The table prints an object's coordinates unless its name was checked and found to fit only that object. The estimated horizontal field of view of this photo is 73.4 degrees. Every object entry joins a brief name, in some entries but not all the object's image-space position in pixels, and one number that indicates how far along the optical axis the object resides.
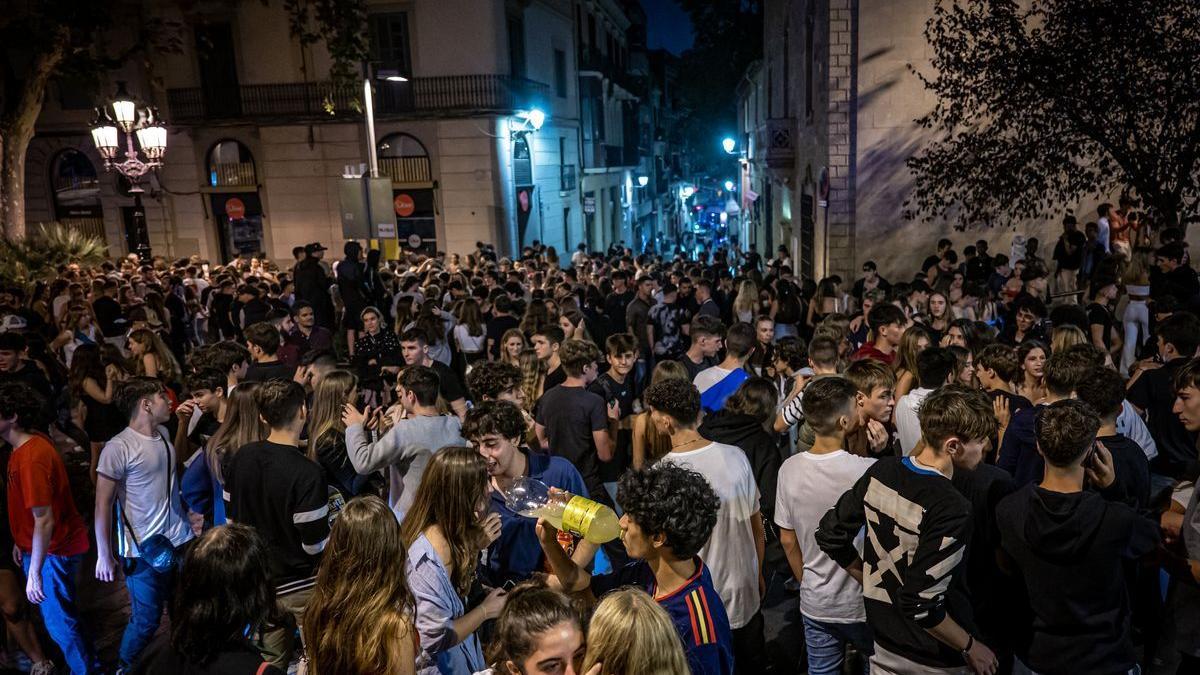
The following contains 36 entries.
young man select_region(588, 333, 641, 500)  5.58
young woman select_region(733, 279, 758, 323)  9.00
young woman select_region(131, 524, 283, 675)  2.47
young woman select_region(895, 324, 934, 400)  5.67
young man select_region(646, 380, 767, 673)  3.75
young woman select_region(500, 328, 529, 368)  6.99
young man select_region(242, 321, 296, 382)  6.30
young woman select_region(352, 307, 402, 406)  7.55
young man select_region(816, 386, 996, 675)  3.10
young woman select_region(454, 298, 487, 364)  8.56
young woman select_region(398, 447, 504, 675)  3.16
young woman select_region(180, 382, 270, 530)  4.53
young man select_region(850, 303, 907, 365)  6.45
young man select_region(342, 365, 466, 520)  4.56
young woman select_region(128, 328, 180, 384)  6.77
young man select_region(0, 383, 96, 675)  4.30
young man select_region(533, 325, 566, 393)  6.76
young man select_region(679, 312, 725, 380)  6.59
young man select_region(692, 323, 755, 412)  5.86
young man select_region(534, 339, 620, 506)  5.34
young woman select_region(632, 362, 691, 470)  4.75
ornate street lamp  11.63
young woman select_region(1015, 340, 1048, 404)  4.98
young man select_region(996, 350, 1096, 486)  4.16
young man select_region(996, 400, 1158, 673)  3.08
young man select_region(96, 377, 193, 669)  4.35
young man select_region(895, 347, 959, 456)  4.84
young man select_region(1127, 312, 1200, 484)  4.85
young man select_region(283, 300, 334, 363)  8.40
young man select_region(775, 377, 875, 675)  3.68
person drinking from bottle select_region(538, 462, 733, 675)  2.80
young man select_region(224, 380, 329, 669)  3.92
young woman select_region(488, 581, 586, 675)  2.47
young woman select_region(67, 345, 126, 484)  6.36
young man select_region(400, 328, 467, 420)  6.02
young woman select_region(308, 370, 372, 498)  4.76
